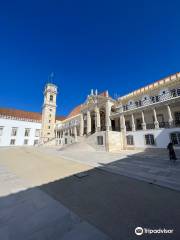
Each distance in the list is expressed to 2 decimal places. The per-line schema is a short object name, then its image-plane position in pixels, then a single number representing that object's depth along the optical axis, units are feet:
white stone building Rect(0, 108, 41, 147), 142.20
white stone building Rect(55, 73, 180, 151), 56.34
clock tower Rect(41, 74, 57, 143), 154.77
